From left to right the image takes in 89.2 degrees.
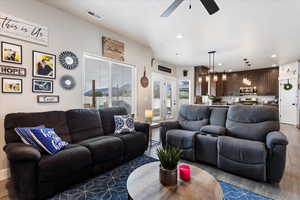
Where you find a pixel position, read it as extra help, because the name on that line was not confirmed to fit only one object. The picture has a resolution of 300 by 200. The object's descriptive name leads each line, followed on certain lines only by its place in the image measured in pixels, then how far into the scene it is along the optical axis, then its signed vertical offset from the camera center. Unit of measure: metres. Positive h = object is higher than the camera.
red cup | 1.52 -0.75
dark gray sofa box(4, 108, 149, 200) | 1.72 -0.73
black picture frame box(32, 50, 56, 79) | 2.63 +0.60
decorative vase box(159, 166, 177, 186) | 1.43 -0.74
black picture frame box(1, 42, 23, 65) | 2.31 +0.72
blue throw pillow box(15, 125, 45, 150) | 2.03 -0.49
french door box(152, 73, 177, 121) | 6.68 +0.11
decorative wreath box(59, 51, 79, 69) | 3.01 +0.81
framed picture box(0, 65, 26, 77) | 2.32 +0.45
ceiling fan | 1.93 +1.23
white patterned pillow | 3.15 -0.52
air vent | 3.00 +1.72
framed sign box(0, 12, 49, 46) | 2.33 +1.15
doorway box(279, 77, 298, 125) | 6.81 -0.14
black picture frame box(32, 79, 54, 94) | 2.64 +0.22
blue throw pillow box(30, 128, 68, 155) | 2.02 -0.55
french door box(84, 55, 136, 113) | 3.69 +0.44
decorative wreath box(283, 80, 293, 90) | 6.92 +0.61
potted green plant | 1.43 -0.65
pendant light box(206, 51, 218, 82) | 5.48 +1.67
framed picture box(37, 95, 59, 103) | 2.72 +0.00
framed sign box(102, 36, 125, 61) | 3.75 +1.32
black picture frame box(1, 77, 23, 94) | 2.32 +0.25
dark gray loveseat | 2.17 -0.69
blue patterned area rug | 1.88 -1.21
